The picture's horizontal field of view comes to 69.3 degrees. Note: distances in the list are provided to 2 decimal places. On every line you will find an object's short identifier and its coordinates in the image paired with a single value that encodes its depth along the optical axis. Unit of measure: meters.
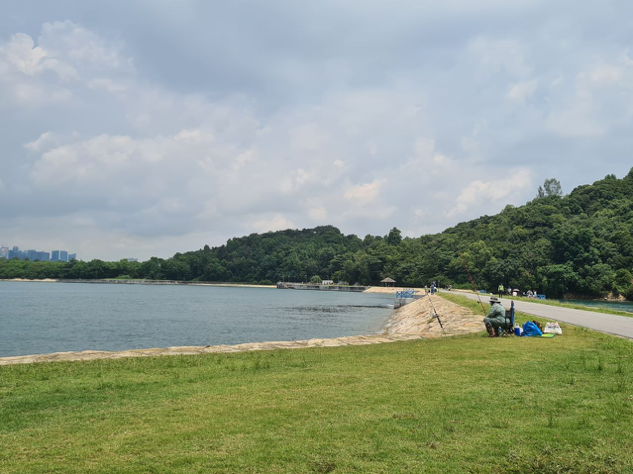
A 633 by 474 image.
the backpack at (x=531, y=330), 14.89
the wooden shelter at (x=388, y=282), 146.00
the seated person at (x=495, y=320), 15.56
